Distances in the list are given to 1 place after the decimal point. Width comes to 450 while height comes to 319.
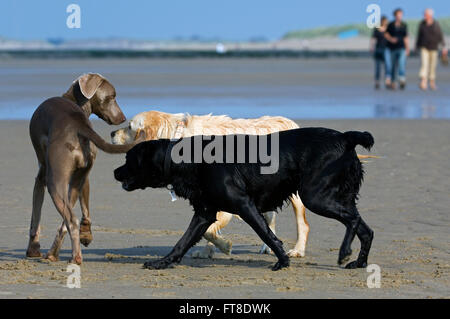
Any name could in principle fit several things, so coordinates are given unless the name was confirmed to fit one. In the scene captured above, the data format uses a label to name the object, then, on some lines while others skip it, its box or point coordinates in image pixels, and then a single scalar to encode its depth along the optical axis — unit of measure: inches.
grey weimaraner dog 516.1
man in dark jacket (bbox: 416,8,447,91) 1775.4
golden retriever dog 574.5
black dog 523.3
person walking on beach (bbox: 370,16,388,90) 1831.9
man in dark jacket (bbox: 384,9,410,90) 1791.3
